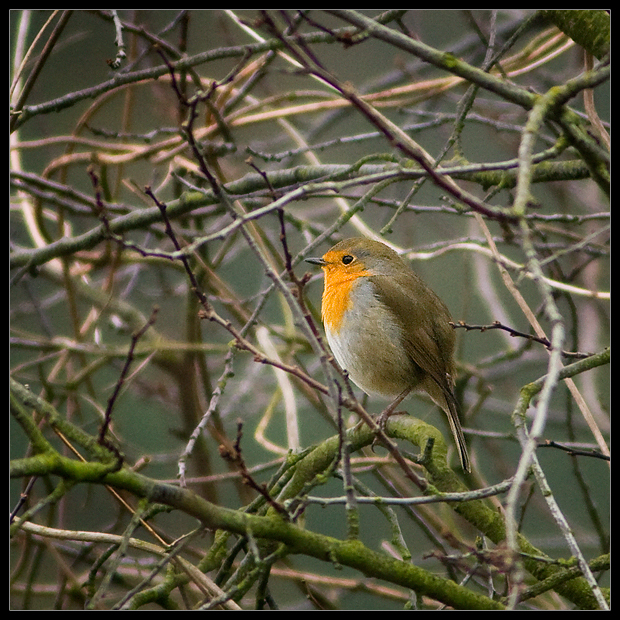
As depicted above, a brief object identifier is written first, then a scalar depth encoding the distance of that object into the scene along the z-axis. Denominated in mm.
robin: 6937
